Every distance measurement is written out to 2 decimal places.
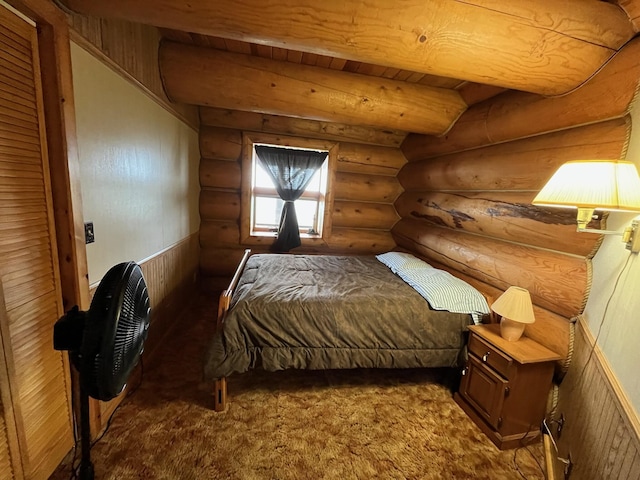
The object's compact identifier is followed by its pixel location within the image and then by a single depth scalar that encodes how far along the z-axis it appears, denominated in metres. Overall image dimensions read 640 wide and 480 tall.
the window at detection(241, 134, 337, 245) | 3.30
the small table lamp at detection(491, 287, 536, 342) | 1.60
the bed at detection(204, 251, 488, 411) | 1.70
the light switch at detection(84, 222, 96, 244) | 1.34
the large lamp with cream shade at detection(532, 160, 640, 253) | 1.08
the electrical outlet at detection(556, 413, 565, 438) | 1.50
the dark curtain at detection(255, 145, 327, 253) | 3.36
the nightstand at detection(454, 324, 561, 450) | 1.55
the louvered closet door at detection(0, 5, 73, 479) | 1.00
